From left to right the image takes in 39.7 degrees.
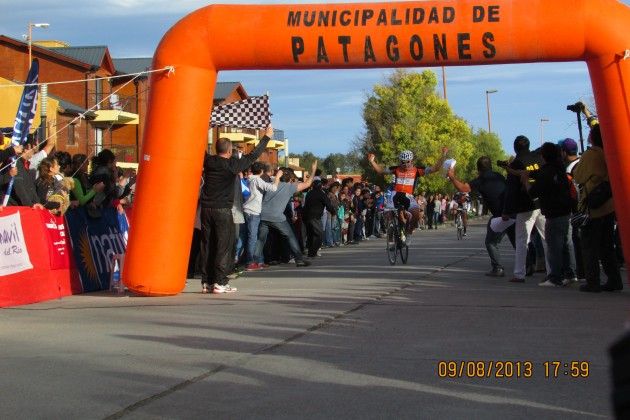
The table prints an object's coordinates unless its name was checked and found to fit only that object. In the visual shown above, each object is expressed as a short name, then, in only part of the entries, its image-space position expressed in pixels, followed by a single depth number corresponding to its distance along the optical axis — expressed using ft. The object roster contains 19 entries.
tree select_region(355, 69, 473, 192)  207.92
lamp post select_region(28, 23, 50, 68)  125.84
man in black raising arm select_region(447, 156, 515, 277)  43.50
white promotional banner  32.42
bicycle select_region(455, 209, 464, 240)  90.53
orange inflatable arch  33.86
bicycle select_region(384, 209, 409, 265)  50.98
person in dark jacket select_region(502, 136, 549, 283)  40.00
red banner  35.73
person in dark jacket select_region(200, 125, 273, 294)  36.45
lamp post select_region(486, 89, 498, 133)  297.74
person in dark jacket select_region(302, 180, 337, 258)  64.18
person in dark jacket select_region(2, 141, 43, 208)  34.47
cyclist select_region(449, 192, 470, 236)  95.09
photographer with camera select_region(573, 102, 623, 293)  34.96
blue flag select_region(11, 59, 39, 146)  37.68
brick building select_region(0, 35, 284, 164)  164.96
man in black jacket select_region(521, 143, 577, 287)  37.29
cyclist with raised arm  51.52
